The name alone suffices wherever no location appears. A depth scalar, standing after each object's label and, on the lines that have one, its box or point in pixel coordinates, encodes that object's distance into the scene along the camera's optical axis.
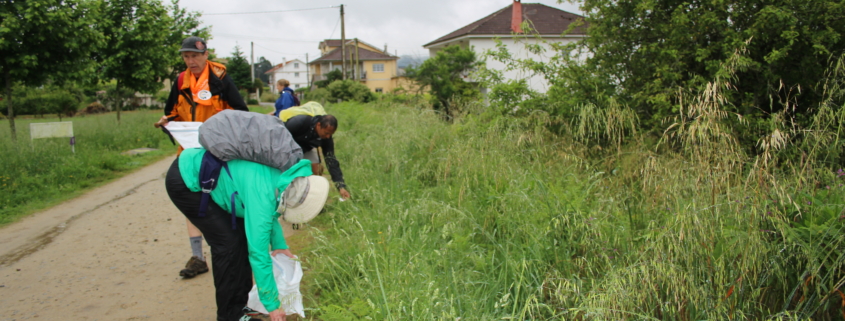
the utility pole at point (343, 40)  32.77
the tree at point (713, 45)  6.32
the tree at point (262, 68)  133.88
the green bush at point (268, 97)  68.81
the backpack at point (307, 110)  5.01
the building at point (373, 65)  67.50
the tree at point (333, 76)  49.10
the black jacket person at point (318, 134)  4.45
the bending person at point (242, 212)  2.83
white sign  10.05
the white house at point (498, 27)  32.53
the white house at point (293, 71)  113.62
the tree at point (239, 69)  66.19
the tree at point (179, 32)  18.99
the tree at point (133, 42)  15.35
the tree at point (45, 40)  8.82
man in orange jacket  4.00
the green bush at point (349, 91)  30.44
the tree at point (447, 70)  31.81
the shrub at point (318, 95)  32.72
